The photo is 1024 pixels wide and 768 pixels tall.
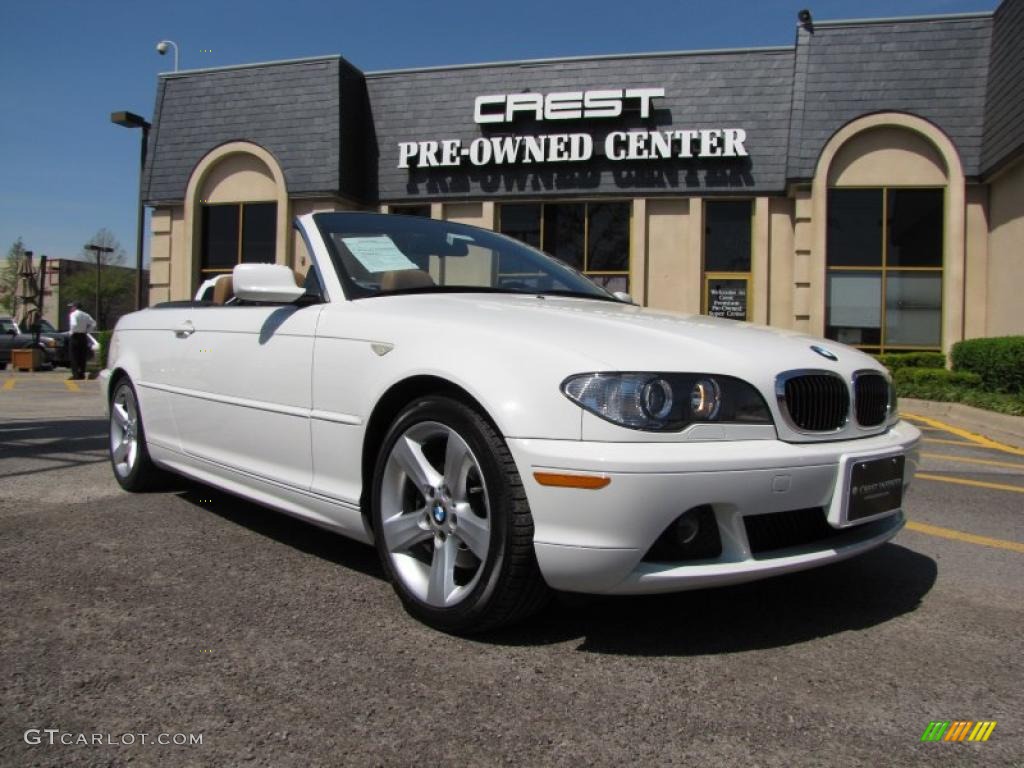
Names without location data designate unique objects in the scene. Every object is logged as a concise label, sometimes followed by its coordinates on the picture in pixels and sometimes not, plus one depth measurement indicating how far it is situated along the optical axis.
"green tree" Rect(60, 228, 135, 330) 57.56
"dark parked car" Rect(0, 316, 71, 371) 23.77
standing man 16.39
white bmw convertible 2.28
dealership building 15.13
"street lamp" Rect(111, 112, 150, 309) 16.22
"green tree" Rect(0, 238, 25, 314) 53.12
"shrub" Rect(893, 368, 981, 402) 12.18
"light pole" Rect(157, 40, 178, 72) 21.57
